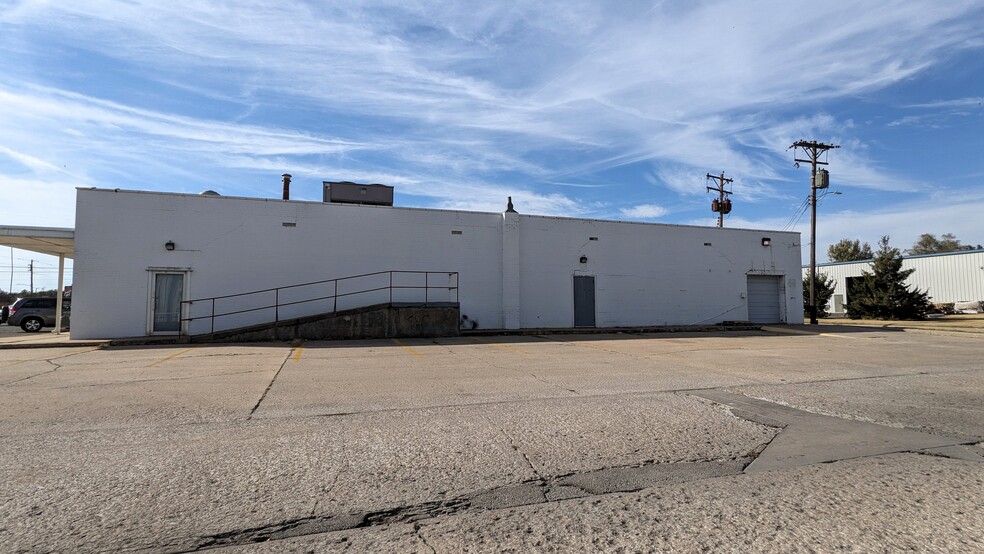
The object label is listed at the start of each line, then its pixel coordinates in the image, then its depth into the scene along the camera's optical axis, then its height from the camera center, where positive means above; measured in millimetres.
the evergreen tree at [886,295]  30391 +623
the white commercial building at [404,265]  16453 +1383
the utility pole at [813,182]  27062 +6440
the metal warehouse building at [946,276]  36469 +2144
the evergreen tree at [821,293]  36250 +834
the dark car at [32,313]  22578 -578
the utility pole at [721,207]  36125 +6653
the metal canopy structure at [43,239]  15852 +1912
